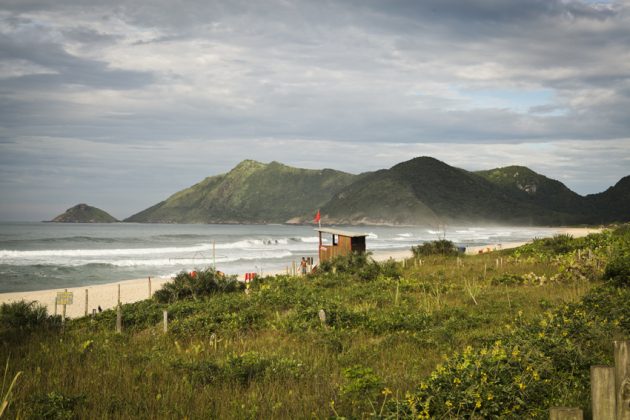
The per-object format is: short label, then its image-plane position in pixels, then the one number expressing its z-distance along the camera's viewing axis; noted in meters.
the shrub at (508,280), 22.10
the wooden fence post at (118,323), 15.12
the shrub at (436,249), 36.44
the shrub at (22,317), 13.77
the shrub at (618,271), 16.48
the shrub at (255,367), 8.92
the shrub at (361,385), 7.14
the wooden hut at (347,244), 34.03
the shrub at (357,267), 26.14
